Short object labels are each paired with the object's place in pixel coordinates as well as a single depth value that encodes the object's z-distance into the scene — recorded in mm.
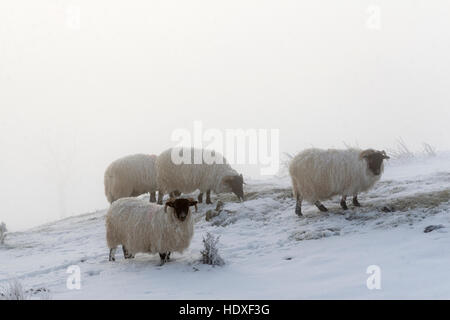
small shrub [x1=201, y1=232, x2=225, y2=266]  8164
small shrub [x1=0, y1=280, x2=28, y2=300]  6906
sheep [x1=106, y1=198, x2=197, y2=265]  8570
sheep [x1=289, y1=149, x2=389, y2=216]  10242
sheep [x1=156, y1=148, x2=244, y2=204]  13508
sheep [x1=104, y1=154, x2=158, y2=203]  14273
